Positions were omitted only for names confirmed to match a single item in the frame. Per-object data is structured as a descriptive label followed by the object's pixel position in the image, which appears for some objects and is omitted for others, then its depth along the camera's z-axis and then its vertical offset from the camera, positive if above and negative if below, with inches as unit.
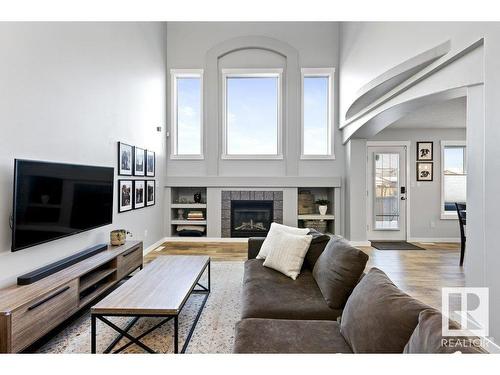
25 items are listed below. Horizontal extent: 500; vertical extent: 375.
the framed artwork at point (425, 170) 224.8 +16.8
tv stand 62.9 -31.5
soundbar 80.0 -26.2
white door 226.8 -2.2
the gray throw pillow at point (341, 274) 69.4 -21.7
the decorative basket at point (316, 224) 229.7 -28.8
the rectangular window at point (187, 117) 229.3 +60.3
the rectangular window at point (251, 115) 231.5 +62.8
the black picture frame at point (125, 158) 146.2 +16.3
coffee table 67.1 -29.3
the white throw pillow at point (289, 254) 91.1 -22.3
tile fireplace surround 225.5 -8.2
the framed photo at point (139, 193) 165.0 -3.1
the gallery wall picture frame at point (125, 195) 146.7 -3.8
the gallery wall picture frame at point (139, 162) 164.9 +16.4
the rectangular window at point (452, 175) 224.2 +13.0
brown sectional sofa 41.9 -28.6
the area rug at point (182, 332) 76.0 -43.8
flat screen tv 81.0 -4.6
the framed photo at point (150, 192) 182.9 -2.6
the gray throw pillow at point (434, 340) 32.7 -18.6
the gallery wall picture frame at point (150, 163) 182.5 +17.2
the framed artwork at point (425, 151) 224.5 +32.2
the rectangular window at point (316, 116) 229.9 +61.7
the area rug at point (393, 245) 199.0 -41.3
